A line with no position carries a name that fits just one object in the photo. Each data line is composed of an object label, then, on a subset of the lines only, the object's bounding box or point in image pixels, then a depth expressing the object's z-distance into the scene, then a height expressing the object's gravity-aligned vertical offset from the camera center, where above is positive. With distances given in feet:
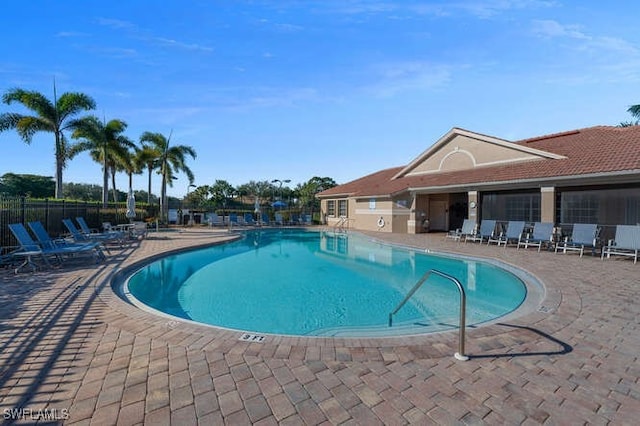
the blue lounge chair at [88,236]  34.12 -3.25
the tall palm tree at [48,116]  50.72 +16.51
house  39.22 +4.48
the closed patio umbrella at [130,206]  50.67 +0.76
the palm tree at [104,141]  60.54 +15.98
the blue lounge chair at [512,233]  41.42 -2.89
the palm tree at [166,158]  85.81 +15.67
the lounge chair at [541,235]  38.17 -2.80
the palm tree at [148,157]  87.04 +15.75
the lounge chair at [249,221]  83.66 -2.78
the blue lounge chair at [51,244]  27.27 -3.32
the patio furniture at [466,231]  47.88 -2.92
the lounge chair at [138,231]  49.01 -3.53
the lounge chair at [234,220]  82.01 -2.61
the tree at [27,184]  164.14 +14.61
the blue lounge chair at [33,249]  24.43 -3.50
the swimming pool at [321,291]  18.84 -6.67
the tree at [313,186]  160.37 +14.45
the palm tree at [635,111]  77.71 +27.17
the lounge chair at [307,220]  92.26 -2.60
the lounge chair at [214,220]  80.23 -2.47
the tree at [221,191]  165.46 +12.18
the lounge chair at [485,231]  45.01 -2.75
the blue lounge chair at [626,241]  30.81 -2.88
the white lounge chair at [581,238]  34.71 -2.88
